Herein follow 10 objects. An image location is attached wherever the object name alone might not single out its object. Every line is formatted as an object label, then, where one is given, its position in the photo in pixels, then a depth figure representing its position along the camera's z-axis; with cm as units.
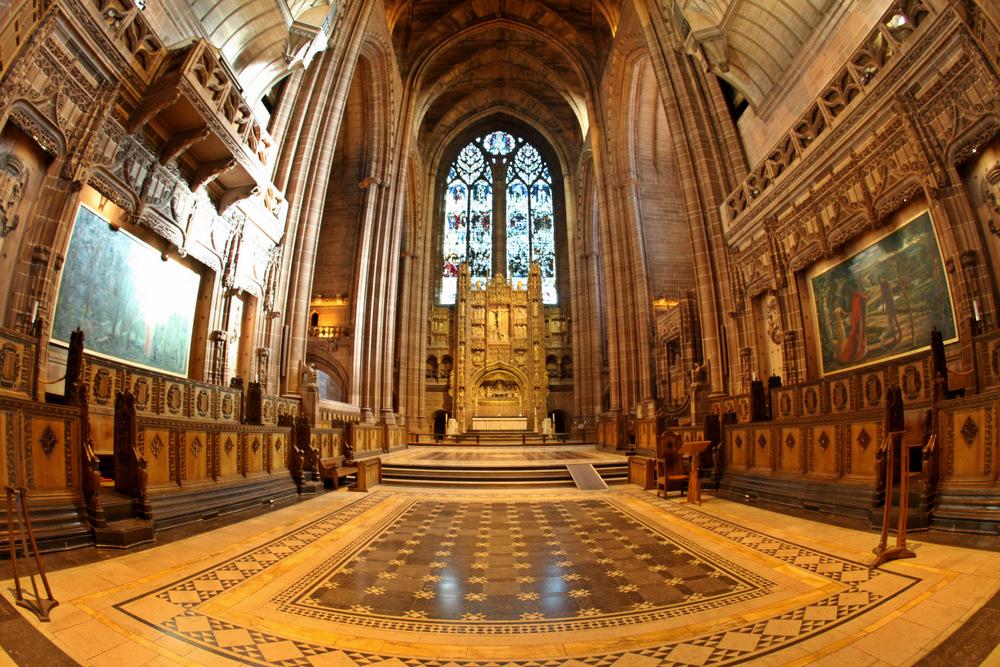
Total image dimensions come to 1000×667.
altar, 2397
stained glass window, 2911
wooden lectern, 695
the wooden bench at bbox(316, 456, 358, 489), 861
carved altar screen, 2570
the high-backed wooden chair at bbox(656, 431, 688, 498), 785
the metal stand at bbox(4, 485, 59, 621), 261
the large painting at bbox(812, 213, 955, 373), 646
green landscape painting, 654
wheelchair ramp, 877
